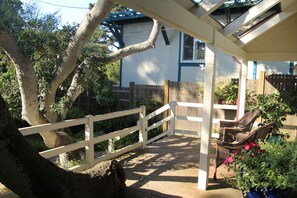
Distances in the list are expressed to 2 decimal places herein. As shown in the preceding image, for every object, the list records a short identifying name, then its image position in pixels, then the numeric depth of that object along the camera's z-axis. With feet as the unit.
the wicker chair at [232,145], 14.45
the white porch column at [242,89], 24.16
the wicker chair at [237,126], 19.16
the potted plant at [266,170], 9.61
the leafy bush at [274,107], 22.11
